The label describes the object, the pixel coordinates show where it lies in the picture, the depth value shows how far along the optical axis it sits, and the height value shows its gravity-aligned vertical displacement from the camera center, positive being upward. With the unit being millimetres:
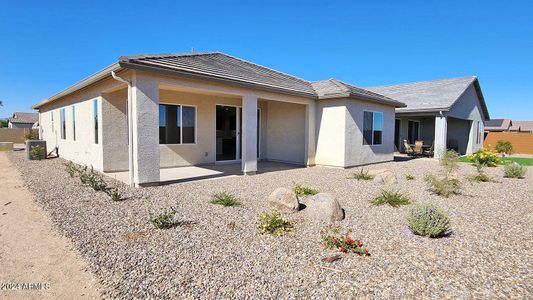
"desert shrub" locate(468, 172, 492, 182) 9617 -1406
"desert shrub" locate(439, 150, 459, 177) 7977 -702
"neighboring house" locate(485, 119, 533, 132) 43719 +1823
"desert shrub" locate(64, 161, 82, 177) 8867 -1246
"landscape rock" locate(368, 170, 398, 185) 8927 -1334
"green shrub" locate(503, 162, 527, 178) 10273 -1224
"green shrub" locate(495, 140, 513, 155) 23253 -835
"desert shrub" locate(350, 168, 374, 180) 9395 -1354
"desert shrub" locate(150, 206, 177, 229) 4586 -1421
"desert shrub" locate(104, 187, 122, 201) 6164 -1366
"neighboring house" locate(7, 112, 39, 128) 54719 +2255
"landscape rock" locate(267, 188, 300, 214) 5645 -1340
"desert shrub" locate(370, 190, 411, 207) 6270 -1421
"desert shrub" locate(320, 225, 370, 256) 3765 -1492
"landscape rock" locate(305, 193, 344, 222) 5148 -1361
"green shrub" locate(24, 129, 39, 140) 19788 -292
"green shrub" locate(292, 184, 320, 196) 7134 -1409
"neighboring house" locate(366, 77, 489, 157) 17375 +1579
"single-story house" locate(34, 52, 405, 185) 7574 +635
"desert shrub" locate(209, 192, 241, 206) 6026 -1418
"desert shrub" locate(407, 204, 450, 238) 4348 -1321
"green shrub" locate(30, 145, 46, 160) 14266 -1012
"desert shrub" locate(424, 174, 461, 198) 7266 -1289
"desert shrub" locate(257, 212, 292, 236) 4484 -1461
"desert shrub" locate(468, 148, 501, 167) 12375 -889
